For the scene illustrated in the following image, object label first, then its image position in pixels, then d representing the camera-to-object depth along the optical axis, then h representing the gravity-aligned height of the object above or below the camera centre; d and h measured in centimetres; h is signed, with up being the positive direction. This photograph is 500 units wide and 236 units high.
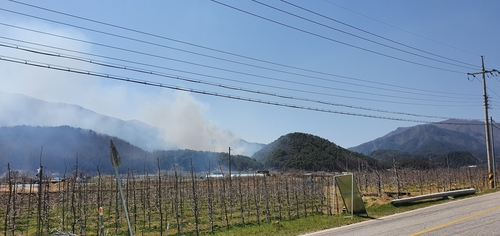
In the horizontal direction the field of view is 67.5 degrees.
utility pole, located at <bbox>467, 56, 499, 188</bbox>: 2676 +154
